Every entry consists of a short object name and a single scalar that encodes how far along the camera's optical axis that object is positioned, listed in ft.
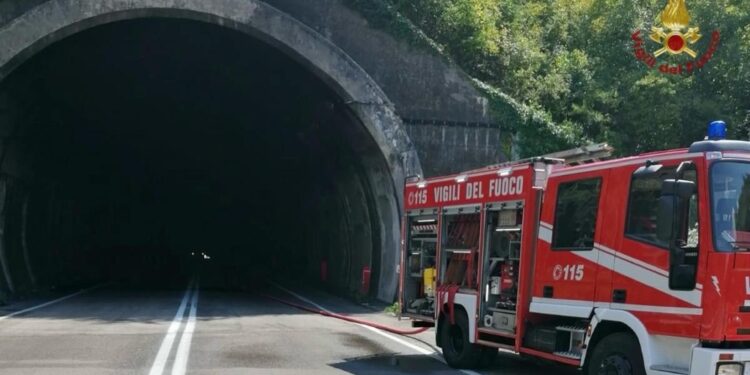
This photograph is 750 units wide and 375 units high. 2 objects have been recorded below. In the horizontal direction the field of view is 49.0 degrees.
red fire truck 25.11
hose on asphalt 54.70
